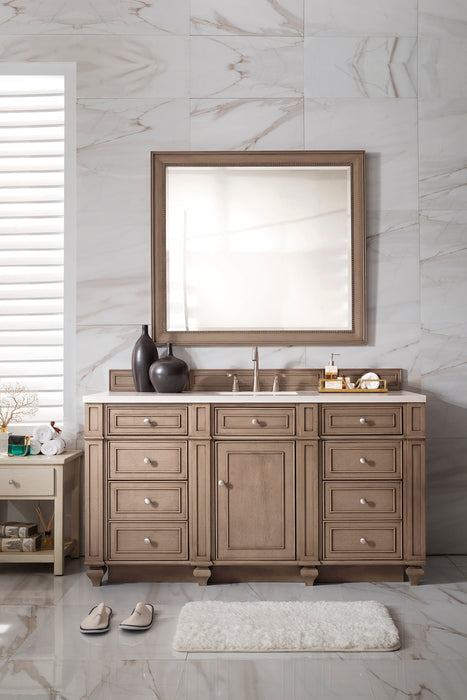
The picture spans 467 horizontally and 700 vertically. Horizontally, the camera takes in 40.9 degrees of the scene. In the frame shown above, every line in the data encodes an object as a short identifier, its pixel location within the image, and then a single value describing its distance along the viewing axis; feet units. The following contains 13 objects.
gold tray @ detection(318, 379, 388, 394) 9.89
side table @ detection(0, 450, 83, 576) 9.71
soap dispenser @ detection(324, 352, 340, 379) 10.30
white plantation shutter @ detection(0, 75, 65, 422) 11.09
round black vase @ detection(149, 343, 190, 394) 9.86
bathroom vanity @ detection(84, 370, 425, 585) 9.20
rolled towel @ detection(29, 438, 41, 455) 10.16
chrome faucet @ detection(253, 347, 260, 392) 10.40
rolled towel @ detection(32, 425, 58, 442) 10.18
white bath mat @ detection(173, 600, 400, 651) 7.14
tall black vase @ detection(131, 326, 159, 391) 10.29
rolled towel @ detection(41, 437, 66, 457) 10.08
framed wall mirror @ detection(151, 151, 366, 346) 10.82
